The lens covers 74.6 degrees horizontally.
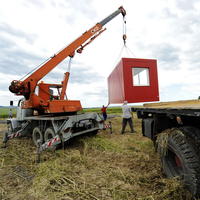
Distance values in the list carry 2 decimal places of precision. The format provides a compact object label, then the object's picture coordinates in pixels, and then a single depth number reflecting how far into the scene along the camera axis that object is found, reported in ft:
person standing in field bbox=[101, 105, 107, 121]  38.99
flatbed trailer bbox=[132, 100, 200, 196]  5.54
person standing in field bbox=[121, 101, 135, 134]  21.45
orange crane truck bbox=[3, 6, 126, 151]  15.12
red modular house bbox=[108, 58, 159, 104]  17.70
